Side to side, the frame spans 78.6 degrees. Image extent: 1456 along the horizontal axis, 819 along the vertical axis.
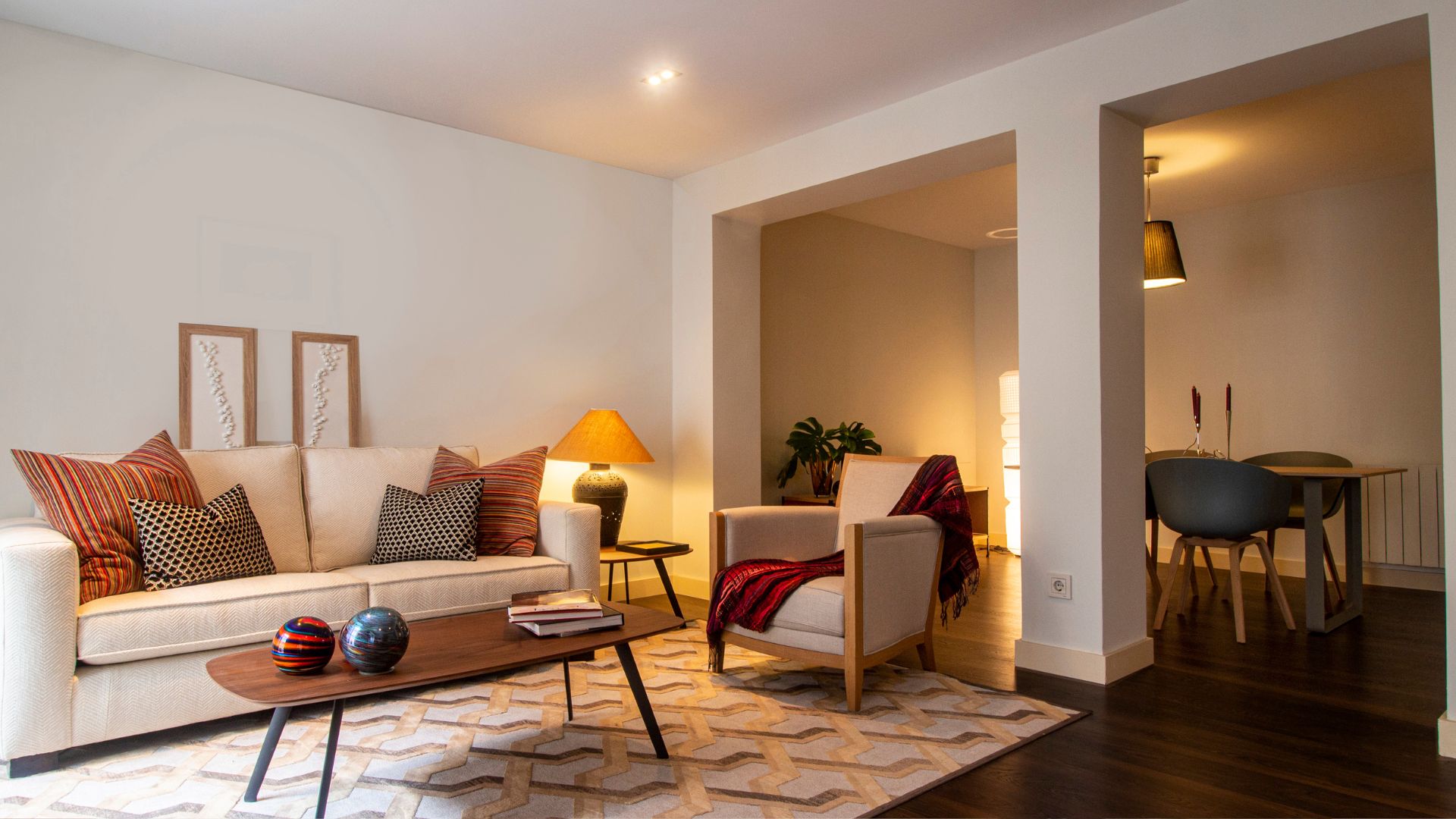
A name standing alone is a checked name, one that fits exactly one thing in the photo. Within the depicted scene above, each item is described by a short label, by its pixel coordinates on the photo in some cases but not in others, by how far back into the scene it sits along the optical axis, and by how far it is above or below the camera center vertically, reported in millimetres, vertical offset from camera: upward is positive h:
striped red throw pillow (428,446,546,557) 3736 -329
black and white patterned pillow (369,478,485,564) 3531 -421
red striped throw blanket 3188 -571
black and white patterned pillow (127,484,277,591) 2859 -398
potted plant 5797 -213
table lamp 4426 -180
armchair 2957 -570
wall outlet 3409 -669
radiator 5363 -673
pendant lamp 5031 +891
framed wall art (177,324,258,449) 3586 +162
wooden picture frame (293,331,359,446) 3893 +186
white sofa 2395 -575
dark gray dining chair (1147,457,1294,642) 4000 -422
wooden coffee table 1944 -590
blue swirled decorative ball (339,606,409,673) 2025 -504
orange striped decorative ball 2027 -515
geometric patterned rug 2217 -958
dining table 4070 -623
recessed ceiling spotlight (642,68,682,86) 3756 +1453
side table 4062 -648
